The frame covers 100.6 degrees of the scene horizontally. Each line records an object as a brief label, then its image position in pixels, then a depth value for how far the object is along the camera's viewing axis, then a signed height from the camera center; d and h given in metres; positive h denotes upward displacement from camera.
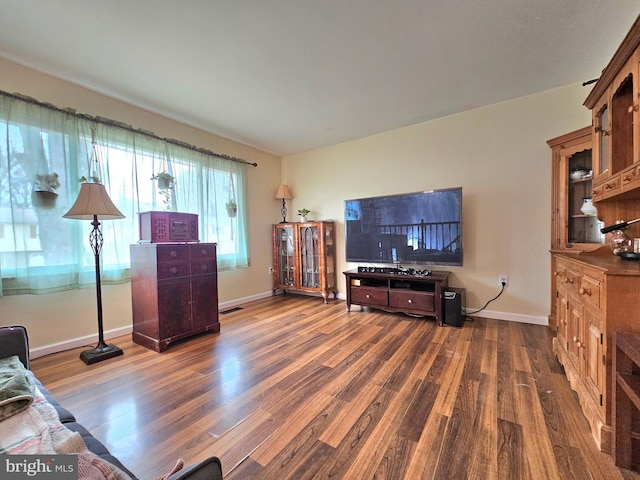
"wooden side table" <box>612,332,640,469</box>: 1.09 -0.78
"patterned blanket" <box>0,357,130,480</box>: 0.55 -0.51
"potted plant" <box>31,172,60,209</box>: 2.19 +0.40
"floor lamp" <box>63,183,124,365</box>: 2.12 +0.18
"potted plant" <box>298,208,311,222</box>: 4.28 +0.33
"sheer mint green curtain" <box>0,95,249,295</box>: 2.11 +0.49
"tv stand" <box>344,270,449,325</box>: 2.90 -0.70
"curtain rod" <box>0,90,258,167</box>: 2.16 +1.13
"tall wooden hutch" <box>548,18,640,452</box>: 1.17 -0.20
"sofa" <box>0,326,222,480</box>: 0.48 -0.52
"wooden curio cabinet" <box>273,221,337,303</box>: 3.98 -0.37
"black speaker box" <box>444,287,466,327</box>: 2.79 -0.82
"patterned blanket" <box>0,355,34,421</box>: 0.80 -0.51
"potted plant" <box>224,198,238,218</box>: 3.75 +0.39
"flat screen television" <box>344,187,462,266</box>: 3.00 +0.04
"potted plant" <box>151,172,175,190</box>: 2.93 +0.64
